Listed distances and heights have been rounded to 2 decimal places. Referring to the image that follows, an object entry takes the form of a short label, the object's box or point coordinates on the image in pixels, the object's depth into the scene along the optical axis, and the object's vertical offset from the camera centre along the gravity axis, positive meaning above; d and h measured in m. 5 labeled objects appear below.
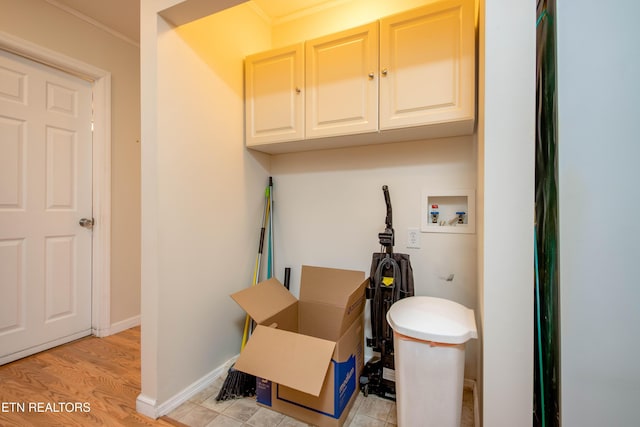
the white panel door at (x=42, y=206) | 1.98 +0.04
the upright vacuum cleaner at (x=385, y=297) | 1.64 -0.48
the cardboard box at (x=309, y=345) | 1.34 -0.69
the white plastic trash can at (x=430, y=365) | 1.14 -0.63
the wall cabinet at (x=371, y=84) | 1.45 +0.75
